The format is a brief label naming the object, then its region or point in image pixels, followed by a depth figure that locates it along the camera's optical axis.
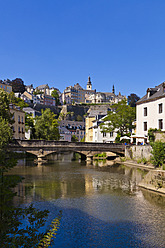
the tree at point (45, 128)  71.62
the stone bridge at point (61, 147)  52.69
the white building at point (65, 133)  124.54
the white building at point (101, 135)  75.38
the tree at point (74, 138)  141.27
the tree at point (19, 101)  120.28
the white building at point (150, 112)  48.62
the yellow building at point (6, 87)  152.02
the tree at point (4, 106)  40.03
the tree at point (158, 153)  39.75
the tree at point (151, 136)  44.88
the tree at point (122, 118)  65.19
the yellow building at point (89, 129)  93.75
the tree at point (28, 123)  81.10
